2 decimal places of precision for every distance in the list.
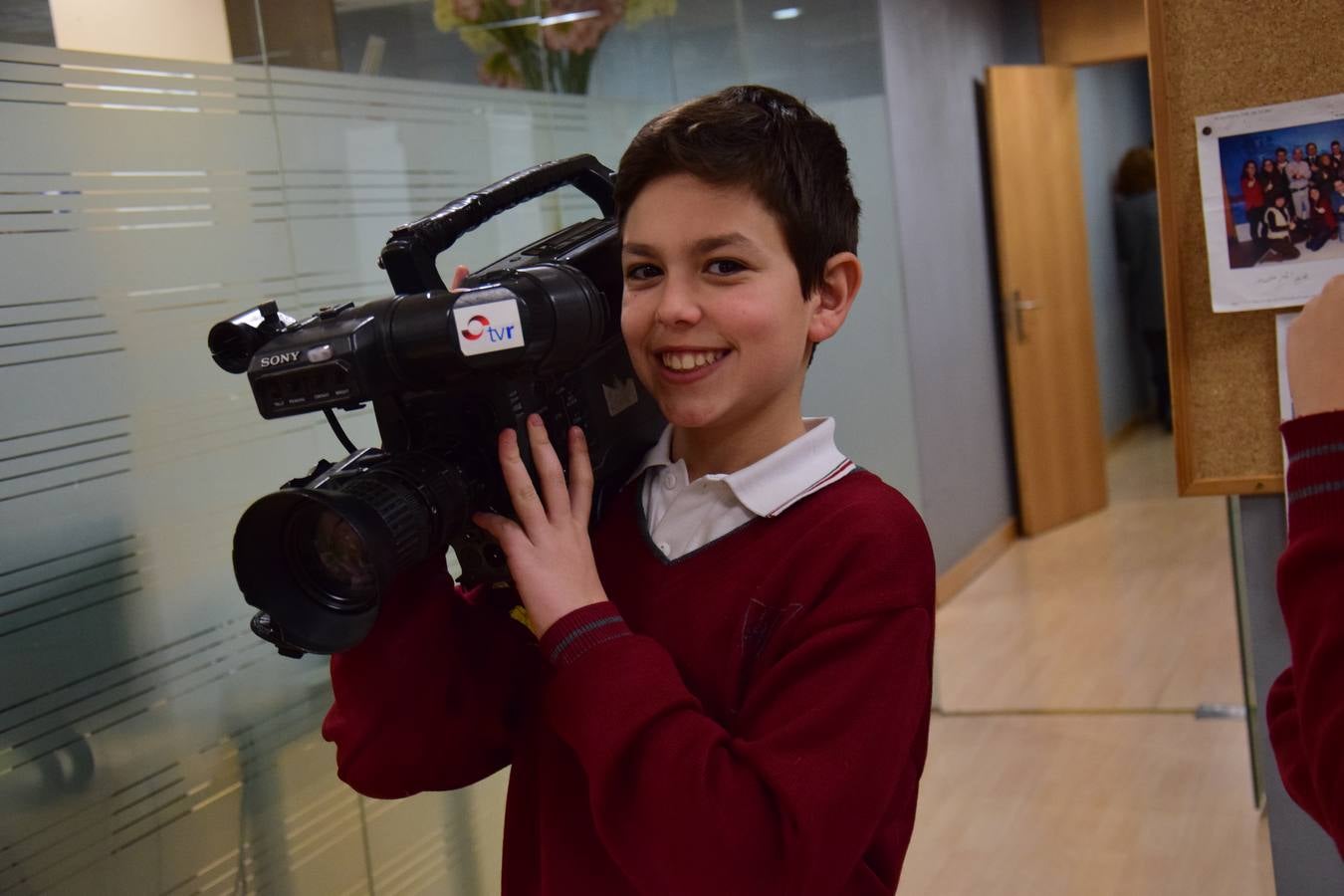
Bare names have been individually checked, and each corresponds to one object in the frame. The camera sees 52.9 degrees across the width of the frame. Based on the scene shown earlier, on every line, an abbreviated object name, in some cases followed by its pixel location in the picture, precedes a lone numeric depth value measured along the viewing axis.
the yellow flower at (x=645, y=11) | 2.66
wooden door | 4.98
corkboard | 1.49
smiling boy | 0.81
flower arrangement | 2.22
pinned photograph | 1.48
